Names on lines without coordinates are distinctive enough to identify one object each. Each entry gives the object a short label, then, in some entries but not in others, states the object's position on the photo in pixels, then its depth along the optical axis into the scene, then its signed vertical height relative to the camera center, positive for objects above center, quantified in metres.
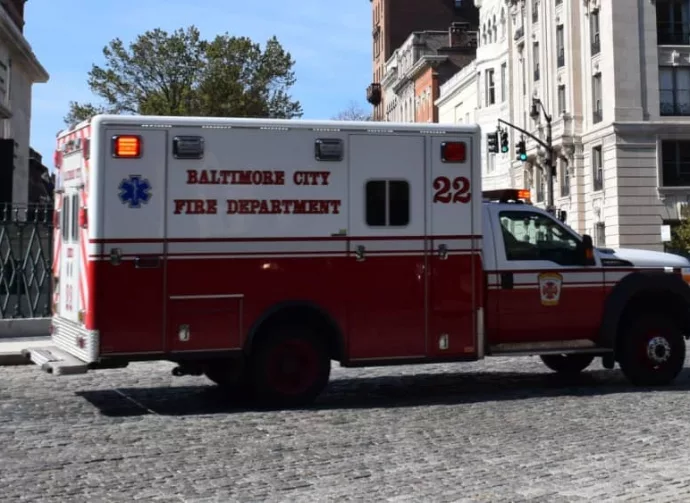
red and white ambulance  9.70 +0.34
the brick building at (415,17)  97.62 +28.33
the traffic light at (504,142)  37.66 +5.89
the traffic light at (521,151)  39.39 +5.82
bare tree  88.06 +16.39
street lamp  40.88 +5.94
